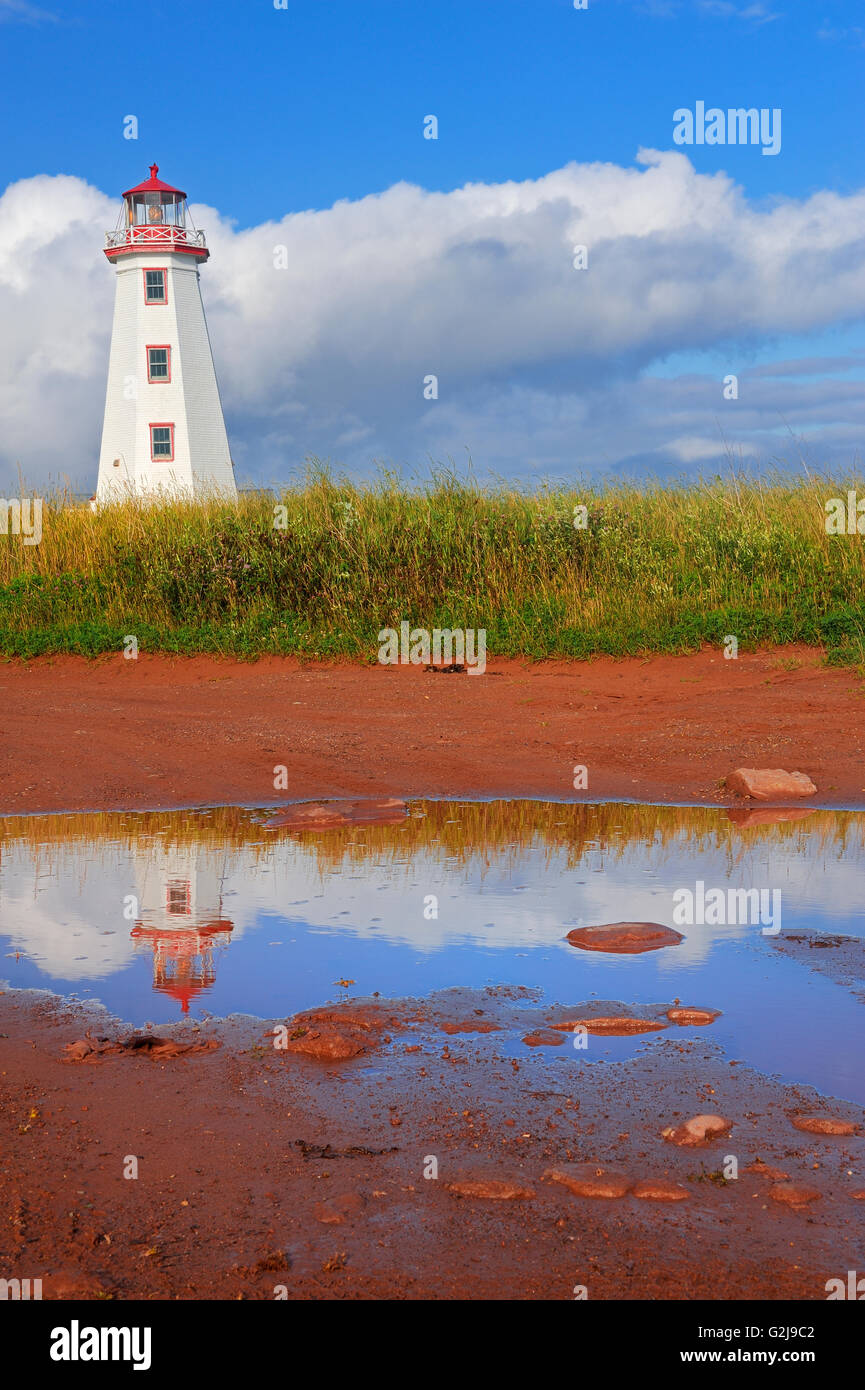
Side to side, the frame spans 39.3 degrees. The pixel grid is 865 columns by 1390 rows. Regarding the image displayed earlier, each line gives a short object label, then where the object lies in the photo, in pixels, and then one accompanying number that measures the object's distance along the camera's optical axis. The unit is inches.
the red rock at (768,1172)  135.8
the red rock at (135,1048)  176.7
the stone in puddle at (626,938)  223.8
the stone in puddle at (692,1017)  186.3
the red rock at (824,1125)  147.2
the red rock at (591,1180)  133.2
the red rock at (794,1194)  130.6
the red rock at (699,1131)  146.3
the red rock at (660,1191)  131.6
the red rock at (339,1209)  128.8
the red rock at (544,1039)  179.2
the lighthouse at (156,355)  1274.6
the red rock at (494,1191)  132.6
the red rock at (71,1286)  116.4
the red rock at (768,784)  358.3
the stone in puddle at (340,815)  336.2
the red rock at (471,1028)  184.7
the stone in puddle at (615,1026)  184.1
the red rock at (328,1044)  175.6
